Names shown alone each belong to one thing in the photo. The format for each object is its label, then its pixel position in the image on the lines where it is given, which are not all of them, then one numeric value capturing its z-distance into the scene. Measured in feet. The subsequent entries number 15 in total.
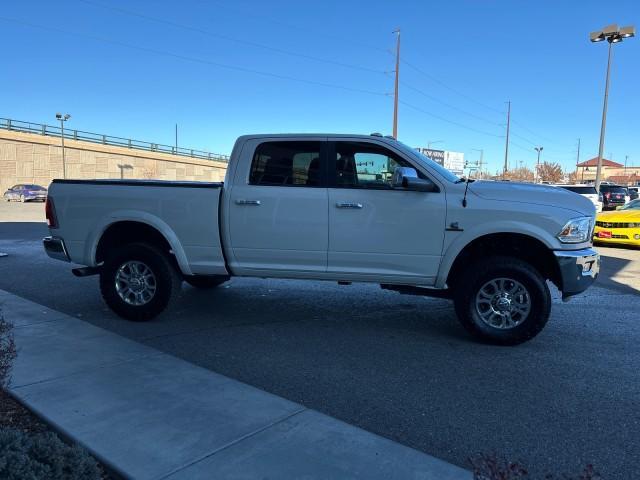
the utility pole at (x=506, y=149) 191.03
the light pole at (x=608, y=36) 72.64
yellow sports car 44.24
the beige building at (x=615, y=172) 344.32
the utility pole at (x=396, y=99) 103.80
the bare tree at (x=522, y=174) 320.29
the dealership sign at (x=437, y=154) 203.27
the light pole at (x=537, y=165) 236.02
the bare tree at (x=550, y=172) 291.79
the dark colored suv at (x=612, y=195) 101.76
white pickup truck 16.62
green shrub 6.67
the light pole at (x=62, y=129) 180.85
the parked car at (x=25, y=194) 140.97
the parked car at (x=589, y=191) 67.52
